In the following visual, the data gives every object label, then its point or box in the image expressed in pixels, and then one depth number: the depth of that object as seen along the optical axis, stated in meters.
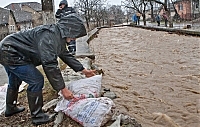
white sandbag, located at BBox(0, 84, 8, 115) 3.62
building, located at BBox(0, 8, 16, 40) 45.65
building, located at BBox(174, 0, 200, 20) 51.13
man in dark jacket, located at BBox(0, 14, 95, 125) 2.64
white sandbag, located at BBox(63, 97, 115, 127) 2.71
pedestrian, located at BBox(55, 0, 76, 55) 5.13
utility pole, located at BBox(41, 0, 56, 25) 4.14
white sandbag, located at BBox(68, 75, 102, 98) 3.02
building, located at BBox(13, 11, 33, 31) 57.40
